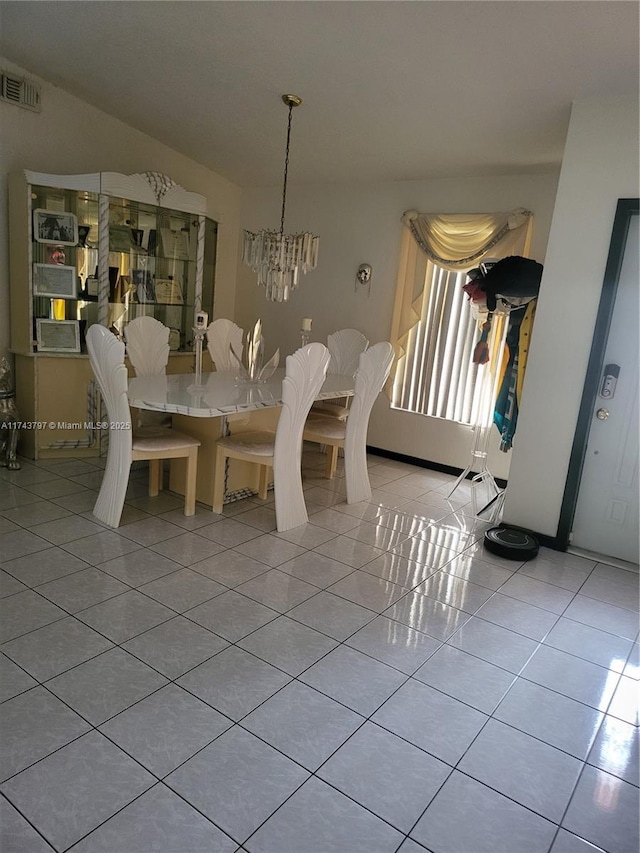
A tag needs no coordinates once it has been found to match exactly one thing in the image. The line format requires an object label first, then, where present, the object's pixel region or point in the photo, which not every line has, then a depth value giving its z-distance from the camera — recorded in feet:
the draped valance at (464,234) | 14.42
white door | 10.65
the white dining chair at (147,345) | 12.96
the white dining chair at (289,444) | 10.78
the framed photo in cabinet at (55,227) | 13.57
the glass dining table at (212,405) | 10.20
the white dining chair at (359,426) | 12.59
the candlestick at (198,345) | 11.62
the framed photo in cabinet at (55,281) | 13.84
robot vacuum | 11.05
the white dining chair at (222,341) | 15.42
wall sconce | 17.13
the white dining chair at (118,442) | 10.05
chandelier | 12.10
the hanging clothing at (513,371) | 12.10
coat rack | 12.34
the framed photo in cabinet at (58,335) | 14.01
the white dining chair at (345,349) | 17.15
